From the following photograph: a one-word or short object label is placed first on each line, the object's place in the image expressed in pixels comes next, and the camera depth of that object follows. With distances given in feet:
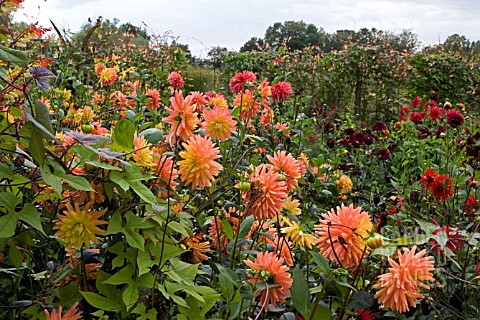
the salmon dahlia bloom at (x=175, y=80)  8.48
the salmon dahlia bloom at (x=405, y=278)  3.06
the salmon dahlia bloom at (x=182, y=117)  3.58
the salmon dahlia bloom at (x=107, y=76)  10.12
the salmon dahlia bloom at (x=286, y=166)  4.40
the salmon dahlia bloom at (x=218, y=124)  4.07
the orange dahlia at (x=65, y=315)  3.25
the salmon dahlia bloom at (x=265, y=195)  3.84
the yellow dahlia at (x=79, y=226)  3.29
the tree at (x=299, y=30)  66.49
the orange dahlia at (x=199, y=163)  3.51
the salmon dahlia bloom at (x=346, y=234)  3.25
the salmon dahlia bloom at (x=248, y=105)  5.44
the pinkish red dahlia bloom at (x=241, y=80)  5.62
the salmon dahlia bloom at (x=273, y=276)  3.54
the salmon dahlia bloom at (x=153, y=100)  7.09
